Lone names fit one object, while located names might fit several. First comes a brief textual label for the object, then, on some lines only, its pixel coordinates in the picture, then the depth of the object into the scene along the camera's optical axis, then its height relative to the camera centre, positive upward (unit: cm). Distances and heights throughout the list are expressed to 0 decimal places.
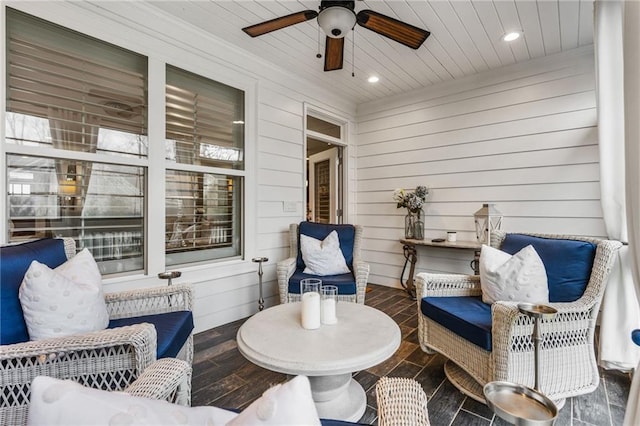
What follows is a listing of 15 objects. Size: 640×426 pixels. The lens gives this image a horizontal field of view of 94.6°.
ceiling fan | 194 +131
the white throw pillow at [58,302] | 133 -43
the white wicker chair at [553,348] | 157 -77
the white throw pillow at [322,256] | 297 -47
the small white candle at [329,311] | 164 -57
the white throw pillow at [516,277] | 181 -42
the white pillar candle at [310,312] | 157 -54
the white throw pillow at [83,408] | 47 -32
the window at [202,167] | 269 +43
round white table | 127 -64
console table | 324 -48
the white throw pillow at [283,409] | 48 -33
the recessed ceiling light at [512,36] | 277 +167
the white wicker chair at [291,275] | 272 -65
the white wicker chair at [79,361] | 117 -64
